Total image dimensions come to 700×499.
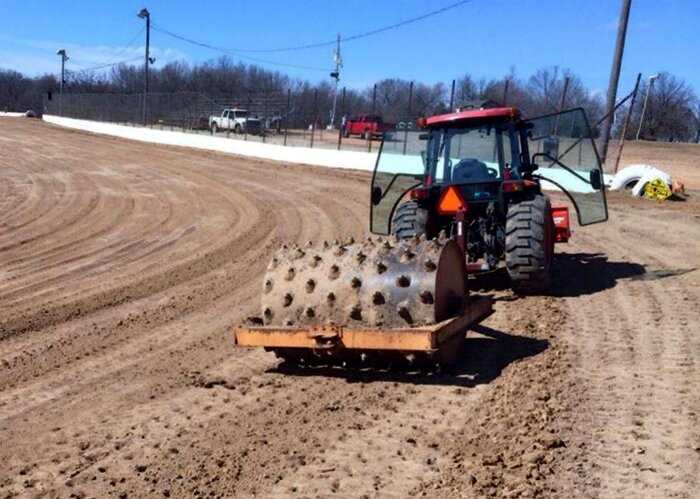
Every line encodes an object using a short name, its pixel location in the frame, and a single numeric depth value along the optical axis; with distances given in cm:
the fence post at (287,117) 3408
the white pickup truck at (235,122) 3812
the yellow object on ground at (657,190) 1903
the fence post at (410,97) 2780
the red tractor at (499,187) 797
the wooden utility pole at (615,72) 2178
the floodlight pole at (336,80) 3641
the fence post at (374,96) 3036
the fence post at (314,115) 3286
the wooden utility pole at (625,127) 2072
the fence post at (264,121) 3638
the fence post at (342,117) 2970
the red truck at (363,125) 3362
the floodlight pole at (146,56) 4975
